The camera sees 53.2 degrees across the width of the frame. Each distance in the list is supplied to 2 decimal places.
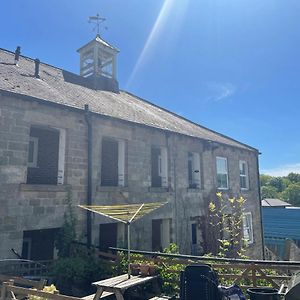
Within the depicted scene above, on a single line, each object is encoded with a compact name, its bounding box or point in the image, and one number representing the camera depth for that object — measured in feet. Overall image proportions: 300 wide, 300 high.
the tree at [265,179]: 304.75
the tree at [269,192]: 238.91
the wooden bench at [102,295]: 20.07
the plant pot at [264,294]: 17.71
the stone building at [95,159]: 27.73
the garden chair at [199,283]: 18.13
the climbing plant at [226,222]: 48.73
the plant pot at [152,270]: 23.52
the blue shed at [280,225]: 84.89
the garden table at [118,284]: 18.98
